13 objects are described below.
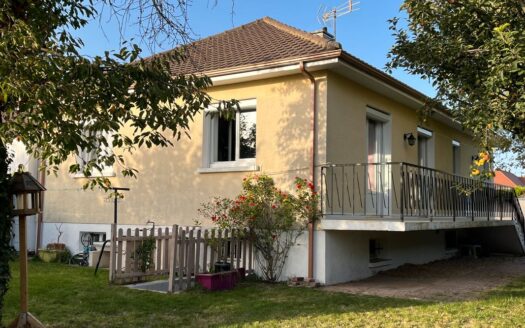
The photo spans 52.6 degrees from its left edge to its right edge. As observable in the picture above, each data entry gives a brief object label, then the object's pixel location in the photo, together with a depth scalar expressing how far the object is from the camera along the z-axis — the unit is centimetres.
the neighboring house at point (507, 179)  5091
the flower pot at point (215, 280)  862
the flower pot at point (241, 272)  960
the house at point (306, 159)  991
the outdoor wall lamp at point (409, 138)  1296
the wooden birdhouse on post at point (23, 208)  548
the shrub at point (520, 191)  2298
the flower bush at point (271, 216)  974
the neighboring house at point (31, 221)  1394
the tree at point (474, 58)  581
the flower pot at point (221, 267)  913
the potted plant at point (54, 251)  1295
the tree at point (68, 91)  458
